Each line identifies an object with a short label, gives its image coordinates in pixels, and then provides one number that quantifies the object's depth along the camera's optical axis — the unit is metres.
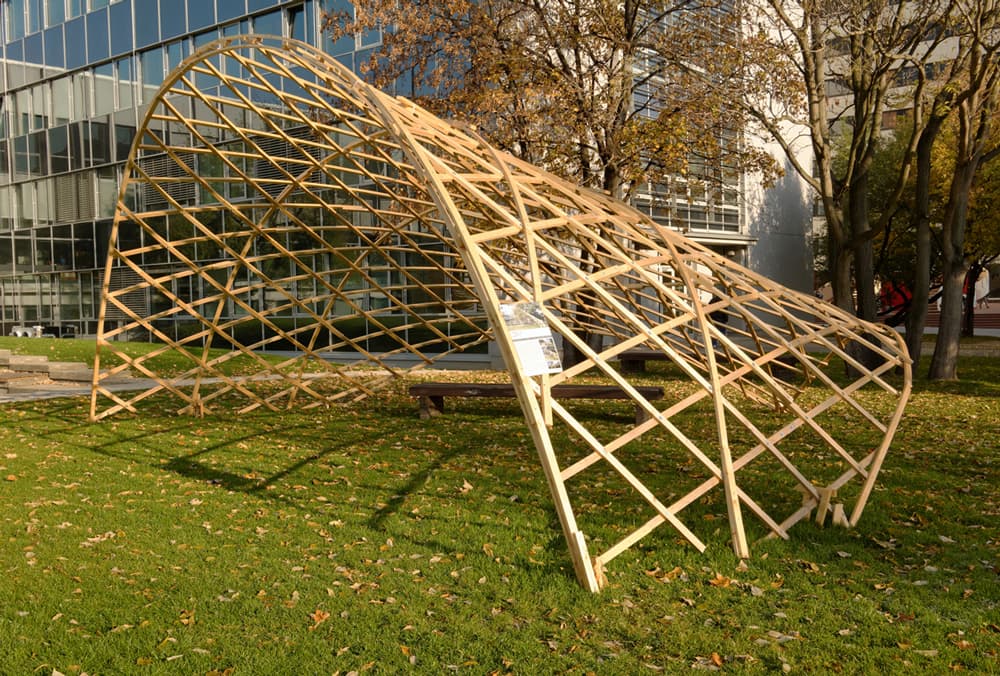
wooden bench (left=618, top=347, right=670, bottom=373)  15.60
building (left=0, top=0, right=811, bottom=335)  24.47
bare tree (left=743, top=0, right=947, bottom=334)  14.09
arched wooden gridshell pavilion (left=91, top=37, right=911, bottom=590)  5.82
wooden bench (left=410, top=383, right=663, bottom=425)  10.62
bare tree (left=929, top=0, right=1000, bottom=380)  13.09
